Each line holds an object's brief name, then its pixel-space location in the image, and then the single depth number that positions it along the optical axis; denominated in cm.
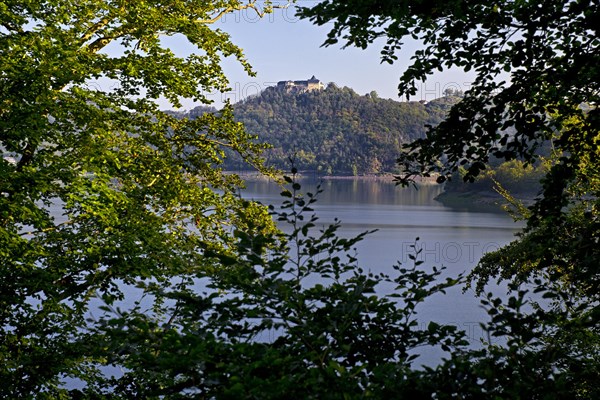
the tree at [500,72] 636
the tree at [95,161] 1029
